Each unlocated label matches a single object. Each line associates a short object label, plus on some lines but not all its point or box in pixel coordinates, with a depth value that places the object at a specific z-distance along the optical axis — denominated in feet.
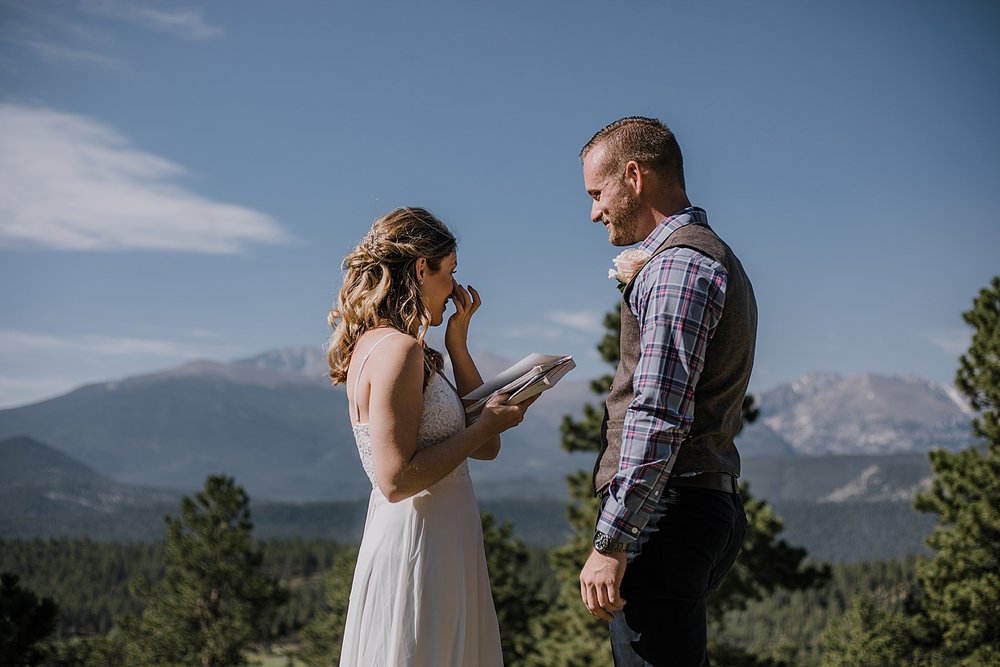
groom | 9.29
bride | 11.33
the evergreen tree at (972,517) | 54.03
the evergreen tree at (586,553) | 61.82
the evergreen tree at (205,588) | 93.91
